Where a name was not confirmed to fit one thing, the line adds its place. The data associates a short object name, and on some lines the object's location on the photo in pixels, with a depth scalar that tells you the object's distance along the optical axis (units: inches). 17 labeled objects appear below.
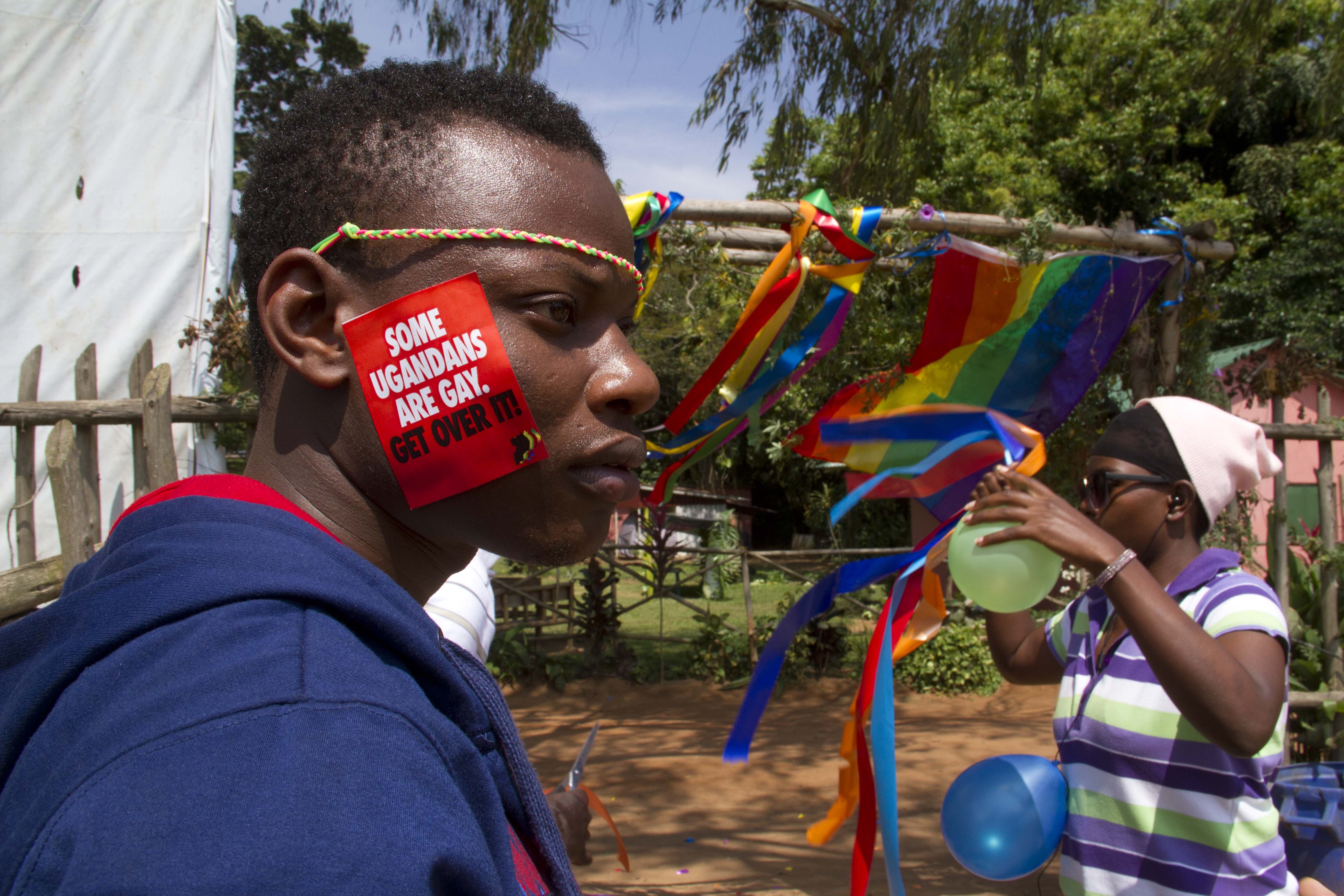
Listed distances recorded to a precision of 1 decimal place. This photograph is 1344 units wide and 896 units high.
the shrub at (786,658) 381.7
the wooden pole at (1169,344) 229.8
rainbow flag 136.4
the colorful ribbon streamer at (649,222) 140.9
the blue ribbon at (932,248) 156.8
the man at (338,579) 21.3
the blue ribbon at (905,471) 111.7
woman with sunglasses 71.5
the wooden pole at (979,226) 167.0
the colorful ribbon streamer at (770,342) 144.2
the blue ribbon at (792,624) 110.5
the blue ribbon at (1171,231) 205.8
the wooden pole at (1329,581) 203.2
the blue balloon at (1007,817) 87.9
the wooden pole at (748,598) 390.9
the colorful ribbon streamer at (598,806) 73.3
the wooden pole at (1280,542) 203.9
